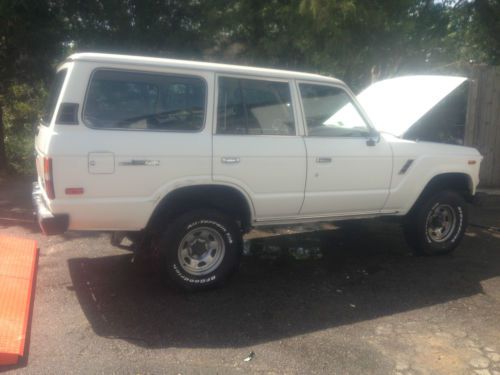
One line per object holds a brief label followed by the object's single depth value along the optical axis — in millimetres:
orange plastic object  3328
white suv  3895
